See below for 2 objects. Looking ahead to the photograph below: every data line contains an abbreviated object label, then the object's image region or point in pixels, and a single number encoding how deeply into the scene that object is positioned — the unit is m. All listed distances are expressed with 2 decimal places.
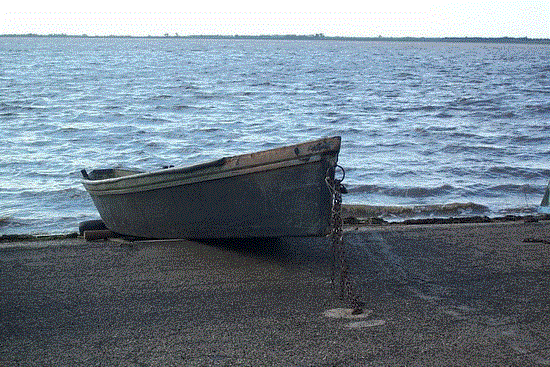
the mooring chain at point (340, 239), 6.07
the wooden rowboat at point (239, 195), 7.09
